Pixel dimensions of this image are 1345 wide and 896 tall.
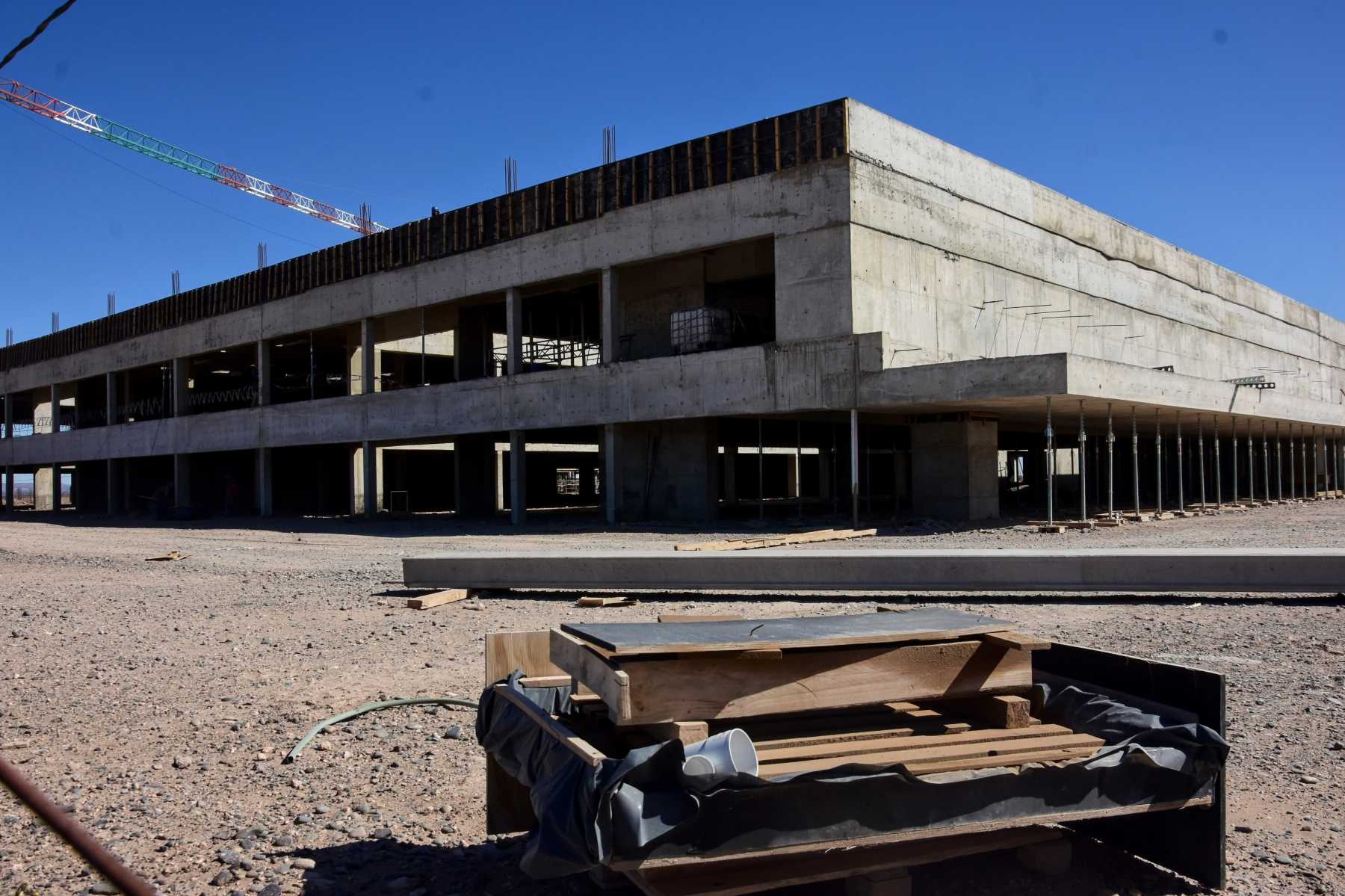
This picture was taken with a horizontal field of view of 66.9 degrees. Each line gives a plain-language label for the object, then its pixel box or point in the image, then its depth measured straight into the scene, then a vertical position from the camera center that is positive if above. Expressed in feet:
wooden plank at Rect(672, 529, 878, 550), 57.88 -4.34
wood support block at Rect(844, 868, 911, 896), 11.76 -4.82
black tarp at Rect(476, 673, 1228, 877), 10.52 -3.65
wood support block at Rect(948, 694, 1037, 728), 13.92 -3.38
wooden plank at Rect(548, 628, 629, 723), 12.01 -2.54
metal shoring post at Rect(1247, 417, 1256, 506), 107.65 -0.61
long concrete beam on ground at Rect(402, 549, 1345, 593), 36.27 -3.98
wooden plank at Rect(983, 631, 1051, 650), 13.78 -2.39
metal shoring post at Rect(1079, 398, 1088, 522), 70.75 -0.16
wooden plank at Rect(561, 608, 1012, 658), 12.46 -2.20
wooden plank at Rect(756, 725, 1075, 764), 12.41 -3.51
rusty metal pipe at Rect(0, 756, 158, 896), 6.01 -2.63
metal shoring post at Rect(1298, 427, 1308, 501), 129.90 +2.26
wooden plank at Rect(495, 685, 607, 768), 11.28 -3.18
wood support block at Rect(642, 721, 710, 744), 12.09 -3.11
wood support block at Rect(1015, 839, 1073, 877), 13.32 -5.15
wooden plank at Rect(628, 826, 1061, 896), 10.98 -4.49
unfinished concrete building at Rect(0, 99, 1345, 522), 79.56 +13.34
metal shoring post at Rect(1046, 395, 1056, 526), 70.79 -1.45
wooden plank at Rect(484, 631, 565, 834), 15.29 -3.24
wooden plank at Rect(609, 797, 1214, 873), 10.45 -4.08
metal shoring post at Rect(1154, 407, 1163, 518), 84.94 +0.77
